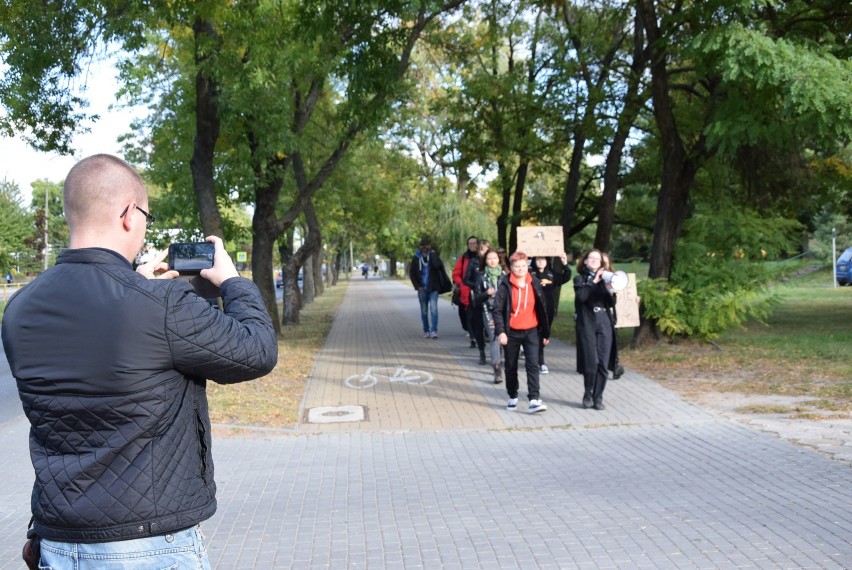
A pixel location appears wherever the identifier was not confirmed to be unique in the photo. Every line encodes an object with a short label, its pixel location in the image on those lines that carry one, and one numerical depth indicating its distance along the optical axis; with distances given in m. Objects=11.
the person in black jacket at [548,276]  13.44
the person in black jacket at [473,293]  14.41
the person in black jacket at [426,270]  18.27
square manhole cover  10.20
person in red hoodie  10.30
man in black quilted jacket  2.37
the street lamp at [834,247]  36.96
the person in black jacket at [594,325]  10.35
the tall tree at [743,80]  11.60
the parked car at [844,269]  39.25
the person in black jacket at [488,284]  13.55
